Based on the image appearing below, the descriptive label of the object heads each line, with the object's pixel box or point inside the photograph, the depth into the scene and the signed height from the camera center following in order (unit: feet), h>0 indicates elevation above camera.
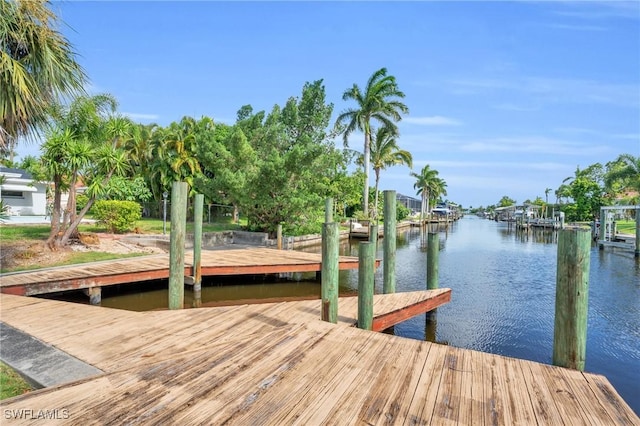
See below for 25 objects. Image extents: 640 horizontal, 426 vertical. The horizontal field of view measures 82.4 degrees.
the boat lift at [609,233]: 72.97 -4.22
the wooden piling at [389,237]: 25.91 -1.81
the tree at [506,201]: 415.40 +15.13
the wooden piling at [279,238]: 53.55 -4.18
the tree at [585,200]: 137.08 +5.86
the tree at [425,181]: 234.79 +20.80
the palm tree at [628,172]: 98.37 +12.00
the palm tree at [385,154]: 127.95 +21.08
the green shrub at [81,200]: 79.11 +1.42
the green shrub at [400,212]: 148.54 +0.10
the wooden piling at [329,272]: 18.75 -3.14
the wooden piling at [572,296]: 13.50 -3.03
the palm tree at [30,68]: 18.83 +7.75
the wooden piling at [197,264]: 32.30 -4.91
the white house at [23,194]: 83.76 +2.91
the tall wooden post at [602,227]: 86.66 -2.73
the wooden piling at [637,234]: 72.23 -3.51
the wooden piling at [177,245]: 22.07 -2.26
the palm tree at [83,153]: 34.88 +5.35
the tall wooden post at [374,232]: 39.04 -2.21
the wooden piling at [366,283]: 19.11 -3.75
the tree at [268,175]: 62.03 +6.06
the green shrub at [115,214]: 58.95 -1.10
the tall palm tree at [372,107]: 110.93 +32.30
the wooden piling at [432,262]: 27.81 -3.85
